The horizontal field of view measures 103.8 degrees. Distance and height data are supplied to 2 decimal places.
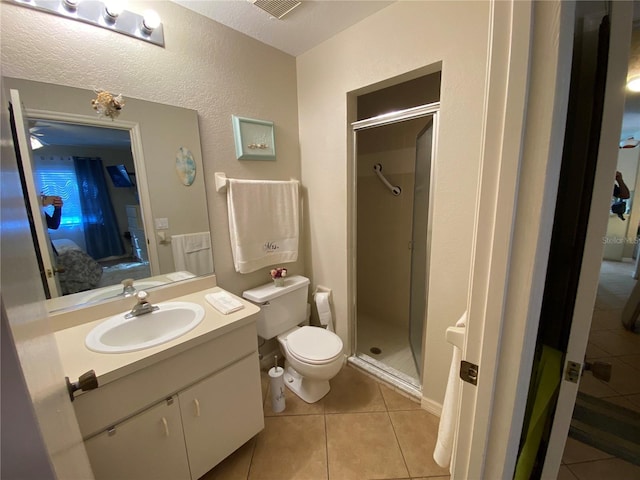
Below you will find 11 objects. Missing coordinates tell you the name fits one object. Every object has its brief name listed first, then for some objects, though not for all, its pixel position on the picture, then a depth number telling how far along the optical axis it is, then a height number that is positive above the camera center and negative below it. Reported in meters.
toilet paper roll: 2.01 -0.87
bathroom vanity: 0.88 -0.79
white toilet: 1.54 -0.95
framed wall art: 1.62 +0.40
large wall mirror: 1.05 +0.06
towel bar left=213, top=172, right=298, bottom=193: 1.57 +0.12
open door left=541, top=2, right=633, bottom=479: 0.54 +0.01
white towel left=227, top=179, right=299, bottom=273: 1.65 -0.16
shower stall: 1.77 -0.45
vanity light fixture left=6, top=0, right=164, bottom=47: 1.03 +0.83
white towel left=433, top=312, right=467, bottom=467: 0.99 -0.93
